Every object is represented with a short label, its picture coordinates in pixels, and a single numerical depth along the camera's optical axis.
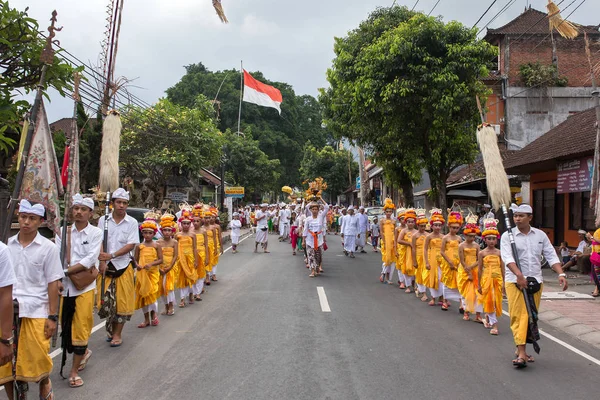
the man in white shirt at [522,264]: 6.09
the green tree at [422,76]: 15.41
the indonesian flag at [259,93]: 36.44
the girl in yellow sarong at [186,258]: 9.62
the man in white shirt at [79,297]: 5.41
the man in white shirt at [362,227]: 21.11
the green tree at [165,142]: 25.05
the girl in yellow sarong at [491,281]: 7.82
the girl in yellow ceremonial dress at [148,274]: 7.61
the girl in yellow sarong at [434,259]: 10.14
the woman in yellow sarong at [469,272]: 8.53
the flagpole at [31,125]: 4.93
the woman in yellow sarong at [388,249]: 13.01
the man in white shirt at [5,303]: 3.71
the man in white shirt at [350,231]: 19.43
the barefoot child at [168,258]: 8.52
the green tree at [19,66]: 6.77
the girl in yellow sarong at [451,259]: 9.41
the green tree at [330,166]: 56.06
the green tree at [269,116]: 54.66
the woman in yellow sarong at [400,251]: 11.90
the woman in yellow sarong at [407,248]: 11.45
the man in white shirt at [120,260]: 6.65
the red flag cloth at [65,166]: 8.84
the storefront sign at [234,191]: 36.97
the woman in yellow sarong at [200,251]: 10.36
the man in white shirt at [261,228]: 20.80
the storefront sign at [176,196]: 24.81
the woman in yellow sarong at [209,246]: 11.57
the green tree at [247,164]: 47.16
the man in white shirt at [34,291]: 4.16
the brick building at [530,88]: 29.03
